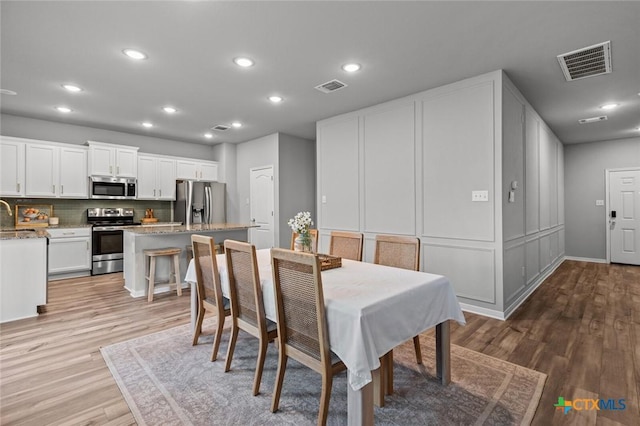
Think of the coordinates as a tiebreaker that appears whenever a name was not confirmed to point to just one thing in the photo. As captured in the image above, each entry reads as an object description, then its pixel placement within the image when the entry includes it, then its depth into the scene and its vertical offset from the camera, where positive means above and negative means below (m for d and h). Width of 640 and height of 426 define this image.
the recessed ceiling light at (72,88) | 3.73 +1.54
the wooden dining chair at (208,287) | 2.42 -0.59
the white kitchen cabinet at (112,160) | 5.43 +0.99
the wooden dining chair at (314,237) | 2.95 -0.22
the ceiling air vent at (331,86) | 3.64 +1.53
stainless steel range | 5.35 -0.44
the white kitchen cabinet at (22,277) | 3.26 -0.66
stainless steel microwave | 5.48 +0.49
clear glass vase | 2.53 -0.21
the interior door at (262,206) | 6.33 +0.18
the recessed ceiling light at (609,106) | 4.36 +1.50
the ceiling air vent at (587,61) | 2.86 +1.49
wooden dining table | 1.48 -0.54
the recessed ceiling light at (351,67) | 3.21 +1.52
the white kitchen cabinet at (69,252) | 4.98 -0.60
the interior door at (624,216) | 6.24 -0.06
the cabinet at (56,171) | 4.93 +0.73
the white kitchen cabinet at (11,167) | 4.68 +0.73
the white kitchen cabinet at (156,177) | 6.09 +0.75
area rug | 1.80 -1.15
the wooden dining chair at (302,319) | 1.58 -0.56
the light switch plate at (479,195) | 3.41 +0.20
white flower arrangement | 2.49 -0.07
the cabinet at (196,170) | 6.63 +0.99
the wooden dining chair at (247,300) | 1.99 -0.58
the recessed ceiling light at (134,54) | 2.89 +1.51
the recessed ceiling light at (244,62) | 3.08 +1.52
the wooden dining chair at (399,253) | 2.48 -0.33
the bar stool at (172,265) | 3.96 -0.66
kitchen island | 4.12 -0.42
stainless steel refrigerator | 6.41 +0.26
